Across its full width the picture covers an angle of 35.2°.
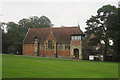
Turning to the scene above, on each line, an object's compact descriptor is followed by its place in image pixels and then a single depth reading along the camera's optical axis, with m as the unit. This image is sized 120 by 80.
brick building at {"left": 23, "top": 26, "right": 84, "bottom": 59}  51.31
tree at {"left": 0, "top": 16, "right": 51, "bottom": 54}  64.44
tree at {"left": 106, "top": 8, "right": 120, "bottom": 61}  36.75
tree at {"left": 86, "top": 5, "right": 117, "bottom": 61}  43.22
